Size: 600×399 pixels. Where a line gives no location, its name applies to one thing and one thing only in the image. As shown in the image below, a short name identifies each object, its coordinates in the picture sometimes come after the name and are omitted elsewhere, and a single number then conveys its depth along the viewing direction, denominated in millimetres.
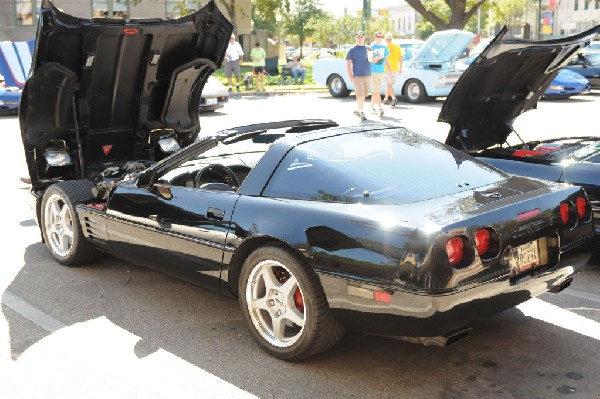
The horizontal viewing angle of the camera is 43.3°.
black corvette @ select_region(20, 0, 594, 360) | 3555
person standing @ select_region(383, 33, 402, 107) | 18641
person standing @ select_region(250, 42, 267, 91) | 24322
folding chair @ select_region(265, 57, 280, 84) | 28219
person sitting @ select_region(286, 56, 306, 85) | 27344
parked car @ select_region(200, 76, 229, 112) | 17297
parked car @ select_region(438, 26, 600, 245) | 5660
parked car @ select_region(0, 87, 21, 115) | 17016
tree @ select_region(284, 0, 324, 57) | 61406
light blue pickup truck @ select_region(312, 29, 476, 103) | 19047
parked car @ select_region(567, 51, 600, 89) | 21819
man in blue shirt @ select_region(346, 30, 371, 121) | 15914
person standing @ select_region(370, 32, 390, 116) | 16828
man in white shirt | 22375
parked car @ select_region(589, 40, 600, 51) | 22828
